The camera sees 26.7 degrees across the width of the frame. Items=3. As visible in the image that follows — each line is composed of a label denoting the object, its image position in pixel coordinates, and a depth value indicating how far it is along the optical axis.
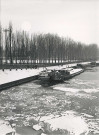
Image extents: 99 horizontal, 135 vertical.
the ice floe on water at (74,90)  21.55
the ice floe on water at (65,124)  10.34
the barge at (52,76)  28.68
